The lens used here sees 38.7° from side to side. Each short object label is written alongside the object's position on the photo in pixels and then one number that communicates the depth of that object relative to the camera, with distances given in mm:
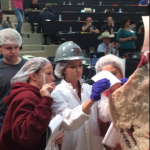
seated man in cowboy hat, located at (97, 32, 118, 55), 4905
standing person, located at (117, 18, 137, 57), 4734
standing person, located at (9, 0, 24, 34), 6553
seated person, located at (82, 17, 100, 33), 6270
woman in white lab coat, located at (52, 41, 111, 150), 1453
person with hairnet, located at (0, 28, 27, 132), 1914
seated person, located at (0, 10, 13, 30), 4656
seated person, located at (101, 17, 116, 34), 6214
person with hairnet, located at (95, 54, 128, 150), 1582
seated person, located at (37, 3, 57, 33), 7066
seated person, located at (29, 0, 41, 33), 8109
